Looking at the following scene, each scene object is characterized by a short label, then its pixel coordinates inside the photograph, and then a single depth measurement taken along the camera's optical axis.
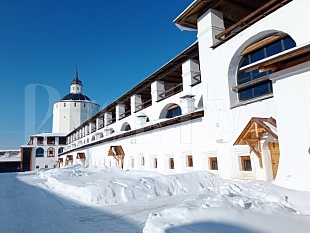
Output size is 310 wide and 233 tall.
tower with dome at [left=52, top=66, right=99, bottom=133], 53.88
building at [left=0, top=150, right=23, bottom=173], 47.16
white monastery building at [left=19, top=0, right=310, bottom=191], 6.15
